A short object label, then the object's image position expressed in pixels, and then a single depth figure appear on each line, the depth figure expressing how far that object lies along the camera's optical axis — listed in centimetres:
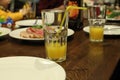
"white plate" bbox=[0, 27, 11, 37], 124
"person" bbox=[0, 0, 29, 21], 198
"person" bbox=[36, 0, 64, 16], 288
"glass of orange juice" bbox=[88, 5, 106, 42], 117
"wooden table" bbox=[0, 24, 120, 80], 80
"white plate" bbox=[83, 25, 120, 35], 127
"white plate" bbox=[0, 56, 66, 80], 73
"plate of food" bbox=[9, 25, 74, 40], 113
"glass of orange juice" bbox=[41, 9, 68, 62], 92
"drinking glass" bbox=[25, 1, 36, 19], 185
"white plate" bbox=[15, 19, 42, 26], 151
